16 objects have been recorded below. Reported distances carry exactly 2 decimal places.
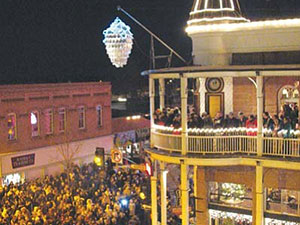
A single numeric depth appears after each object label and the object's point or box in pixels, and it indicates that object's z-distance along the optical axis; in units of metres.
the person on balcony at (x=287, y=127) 18.09
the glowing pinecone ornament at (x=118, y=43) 26.00
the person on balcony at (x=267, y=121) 18.53
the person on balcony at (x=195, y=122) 19.25
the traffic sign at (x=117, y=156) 23.53
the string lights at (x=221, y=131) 18.84
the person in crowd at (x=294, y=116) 18.33
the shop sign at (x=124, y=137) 42.17
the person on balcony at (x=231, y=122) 19.08
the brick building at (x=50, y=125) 33.06
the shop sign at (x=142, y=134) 46.34
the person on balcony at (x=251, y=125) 18.78
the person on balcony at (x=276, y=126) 18.30
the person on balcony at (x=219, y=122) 19.06
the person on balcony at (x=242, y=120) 19.17
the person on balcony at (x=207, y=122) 19.19
